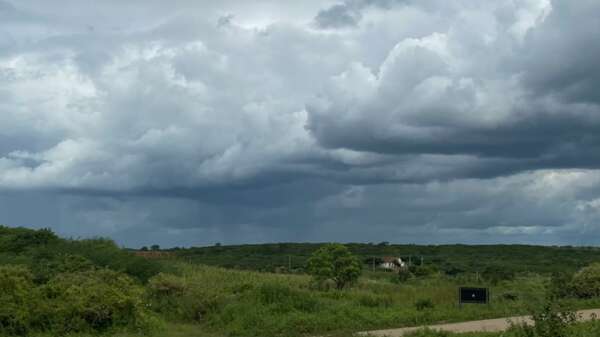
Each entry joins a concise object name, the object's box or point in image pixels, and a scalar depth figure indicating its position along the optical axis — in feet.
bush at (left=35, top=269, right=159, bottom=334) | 61.21
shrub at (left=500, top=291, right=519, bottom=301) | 85.99
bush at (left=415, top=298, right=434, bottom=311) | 74.33
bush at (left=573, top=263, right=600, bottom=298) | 87.76
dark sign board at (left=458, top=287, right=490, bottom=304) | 75.10
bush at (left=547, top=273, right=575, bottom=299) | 87.09
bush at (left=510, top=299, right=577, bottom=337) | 42.19
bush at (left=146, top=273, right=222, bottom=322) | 72.08
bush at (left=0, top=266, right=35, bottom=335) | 60.44
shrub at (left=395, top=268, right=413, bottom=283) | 122.81
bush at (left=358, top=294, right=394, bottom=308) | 74.59
